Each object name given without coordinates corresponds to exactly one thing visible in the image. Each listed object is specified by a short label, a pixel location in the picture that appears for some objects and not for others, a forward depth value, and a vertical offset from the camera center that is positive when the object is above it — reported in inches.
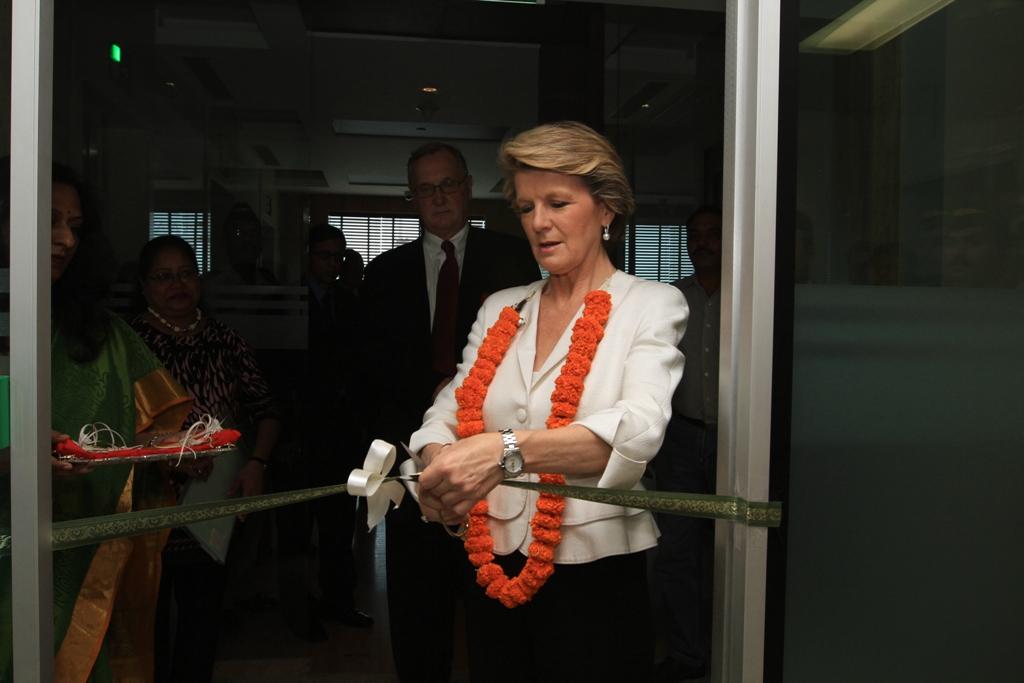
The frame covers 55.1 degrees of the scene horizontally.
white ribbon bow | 69.5 -11.7
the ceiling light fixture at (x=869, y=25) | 80.0 +25.3
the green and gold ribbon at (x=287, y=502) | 68.3 -13.9
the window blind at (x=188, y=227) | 143.5 +13.4
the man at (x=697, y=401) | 123.5 -9.6
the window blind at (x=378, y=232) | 145.2 +13.1
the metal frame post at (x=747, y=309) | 72.0 +1.3
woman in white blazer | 69.5 -8.0
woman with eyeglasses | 114.2 -7.6
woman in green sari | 84.1 -7.7
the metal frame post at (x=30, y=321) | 64.1 -0.3
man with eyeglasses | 115.4 -2.4
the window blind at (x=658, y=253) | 134.3 +9.9
